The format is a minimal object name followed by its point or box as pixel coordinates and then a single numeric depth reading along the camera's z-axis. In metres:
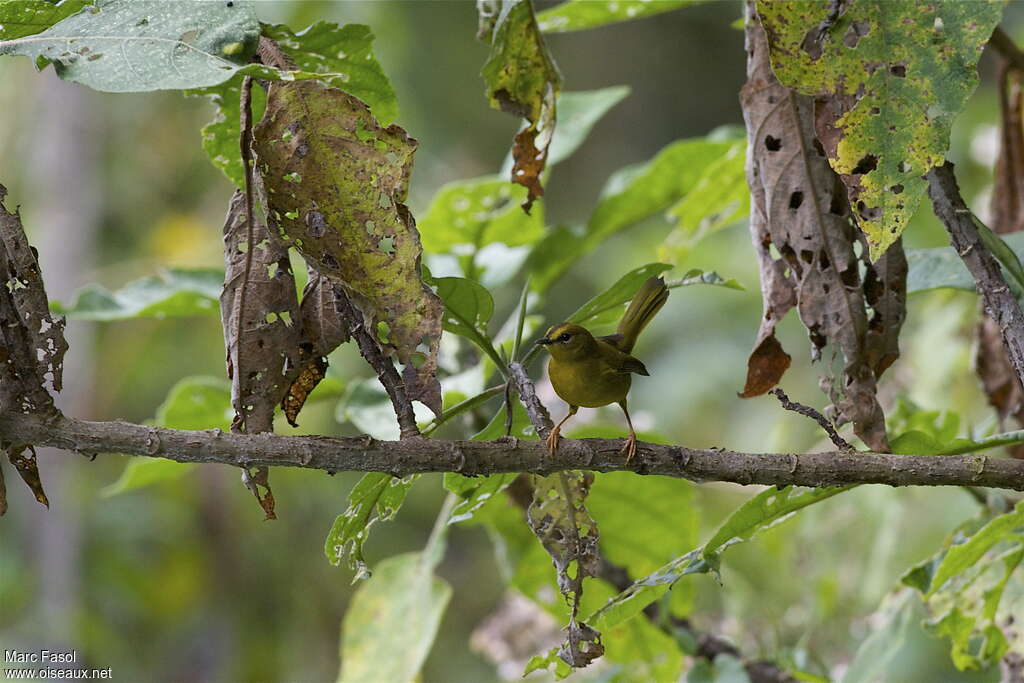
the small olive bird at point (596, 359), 10.15
